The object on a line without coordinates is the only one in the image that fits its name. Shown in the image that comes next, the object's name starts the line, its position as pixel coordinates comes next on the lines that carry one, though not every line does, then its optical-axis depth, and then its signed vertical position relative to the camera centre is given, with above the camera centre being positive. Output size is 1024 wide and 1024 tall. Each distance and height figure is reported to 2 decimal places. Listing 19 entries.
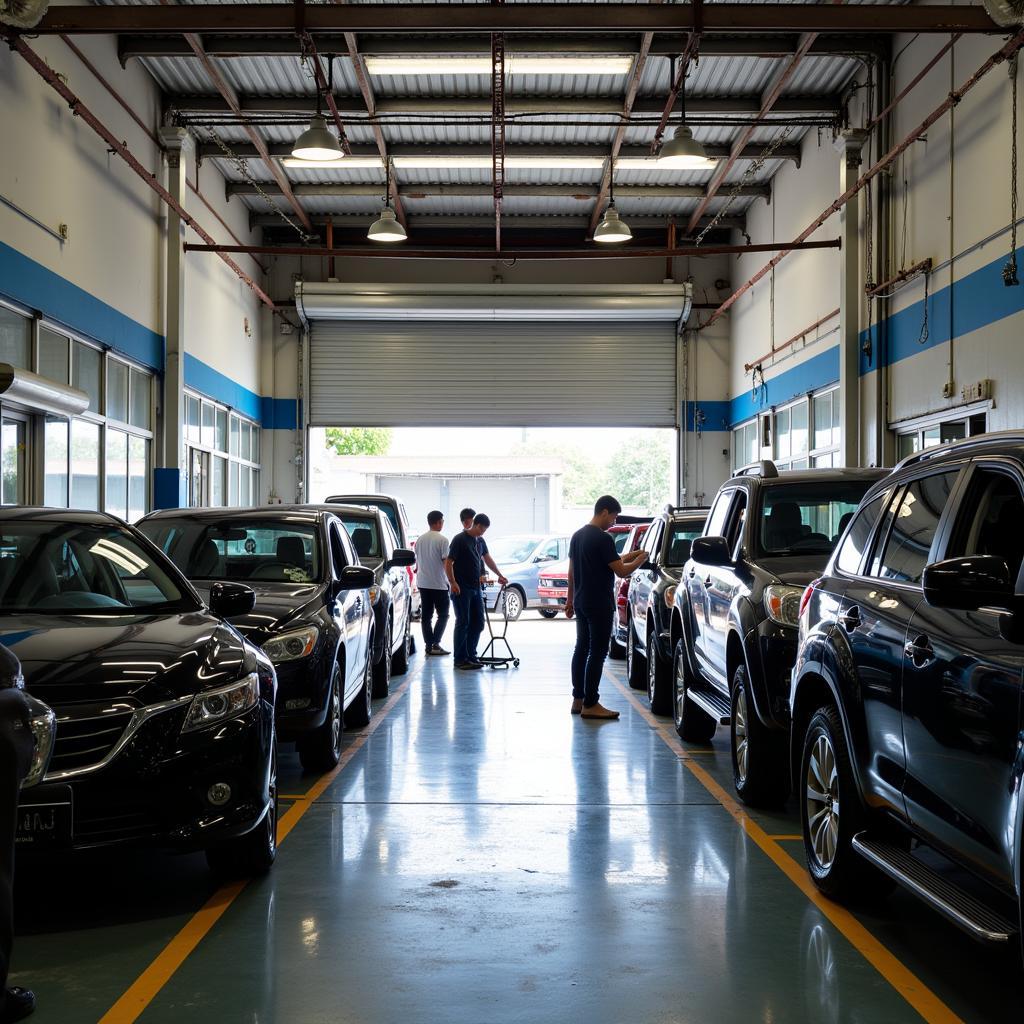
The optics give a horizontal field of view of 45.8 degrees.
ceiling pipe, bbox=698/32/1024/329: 11.35 +4.42
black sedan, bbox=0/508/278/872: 4.49 -0.75
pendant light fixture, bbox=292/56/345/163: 13.05 +4.01
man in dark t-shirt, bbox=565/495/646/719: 10.40 -0.59
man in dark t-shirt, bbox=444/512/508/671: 14.84 -0.91
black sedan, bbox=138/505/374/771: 7.48 -0.53
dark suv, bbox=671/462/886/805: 6.69 -0.49
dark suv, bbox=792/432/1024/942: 3.40 -0.57
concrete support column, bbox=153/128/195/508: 17.41 +2.48
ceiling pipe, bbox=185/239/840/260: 20.00 +4.64
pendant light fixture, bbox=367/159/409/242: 17.33 +4.11
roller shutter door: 25.58 +3.07
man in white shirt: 15.48 -0.64
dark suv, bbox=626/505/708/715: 10.58 -0.79
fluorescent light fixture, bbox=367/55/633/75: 15.68 +5.87
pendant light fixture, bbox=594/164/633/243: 17.36 +4.13
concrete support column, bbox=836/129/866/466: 16.41 +2.92
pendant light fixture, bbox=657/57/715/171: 13.80 +4.20
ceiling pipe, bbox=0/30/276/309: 11.91 +4.52
